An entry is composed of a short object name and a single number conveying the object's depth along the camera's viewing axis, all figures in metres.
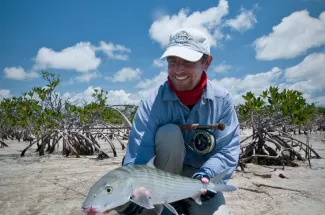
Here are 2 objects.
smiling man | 2.00
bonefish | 1.34
